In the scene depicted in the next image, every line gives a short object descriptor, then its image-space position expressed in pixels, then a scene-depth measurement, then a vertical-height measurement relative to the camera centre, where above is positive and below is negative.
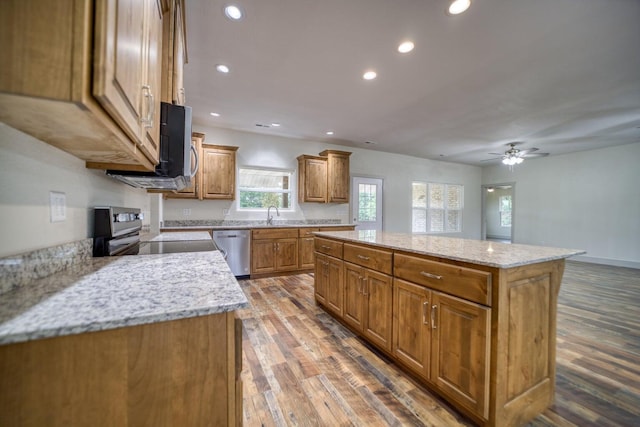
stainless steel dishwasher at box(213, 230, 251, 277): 4.08 -0.57
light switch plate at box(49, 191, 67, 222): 1.00 +0.01
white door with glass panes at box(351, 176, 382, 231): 5.96 +0.28
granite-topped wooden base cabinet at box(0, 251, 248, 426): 0.54 -0.34
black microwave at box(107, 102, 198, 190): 1.36 +0.36
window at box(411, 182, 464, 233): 6.98 +0.23
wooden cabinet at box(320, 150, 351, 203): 5.17 +0.78
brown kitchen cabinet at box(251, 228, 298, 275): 4.27 -0.64
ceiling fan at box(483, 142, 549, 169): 5.07 +1.23
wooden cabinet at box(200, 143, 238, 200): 4.20 +0.68
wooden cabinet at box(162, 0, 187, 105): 1.41 +0.94
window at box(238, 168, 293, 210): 4.88 +0.47
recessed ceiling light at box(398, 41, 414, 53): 2.22 +1.50
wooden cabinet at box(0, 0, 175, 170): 0.52 +0.32
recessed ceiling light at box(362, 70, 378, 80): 2.71 +1.51
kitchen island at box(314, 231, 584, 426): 1.29 -0.61
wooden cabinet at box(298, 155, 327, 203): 5.04 +0.69
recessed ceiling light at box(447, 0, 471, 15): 1.77 +1.48
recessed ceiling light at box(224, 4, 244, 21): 1.86 +1.49
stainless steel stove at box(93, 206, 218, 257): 1.38 -0.18
